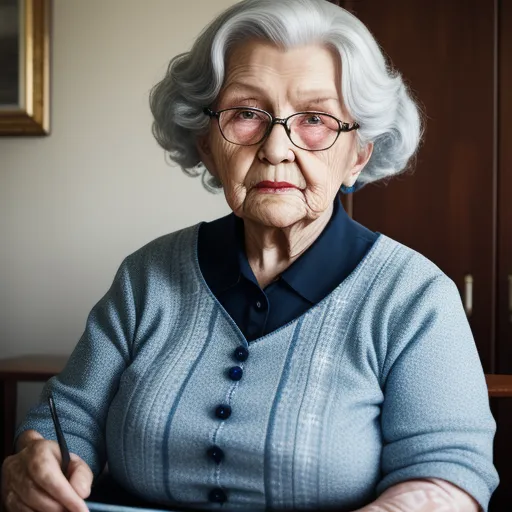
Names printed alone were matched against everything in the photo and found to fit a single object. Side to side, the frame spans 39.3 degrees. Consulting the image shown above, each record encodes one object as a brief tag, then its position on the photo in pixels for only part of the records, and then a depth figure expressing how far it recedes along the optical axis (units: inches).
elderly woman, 41.4
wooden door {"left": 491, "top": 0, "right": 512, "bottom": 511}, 102.3
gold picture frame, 110.7
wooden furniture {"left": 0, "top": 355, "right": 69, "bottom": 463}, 89.7
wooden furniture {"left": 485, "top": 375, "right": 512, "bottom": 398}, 64.7
